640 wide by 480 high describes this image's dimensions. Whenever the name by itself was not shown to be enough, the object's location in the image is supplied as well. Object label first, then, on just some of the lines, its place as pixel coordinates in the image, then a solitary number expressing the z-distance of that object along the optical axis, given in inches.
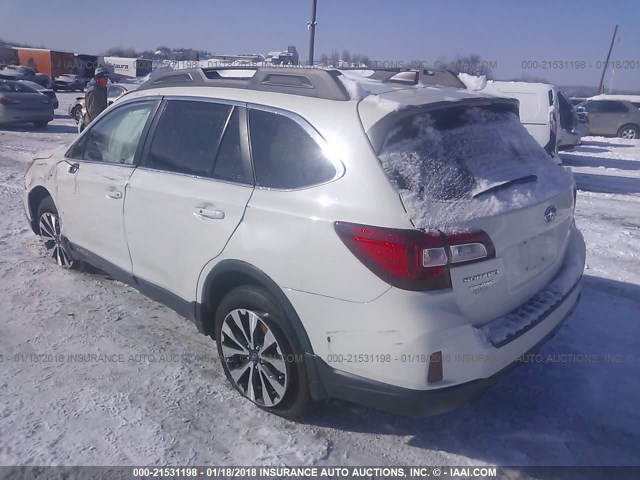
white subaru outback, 98.7
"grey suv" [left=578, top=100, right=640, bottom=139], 817.5
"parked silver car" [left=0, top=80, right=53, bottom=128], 607.5
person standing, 394.6
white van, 462.3
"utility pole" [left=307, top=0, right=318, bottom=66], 458.3
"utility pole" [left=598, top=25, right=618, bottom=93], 1550.2
